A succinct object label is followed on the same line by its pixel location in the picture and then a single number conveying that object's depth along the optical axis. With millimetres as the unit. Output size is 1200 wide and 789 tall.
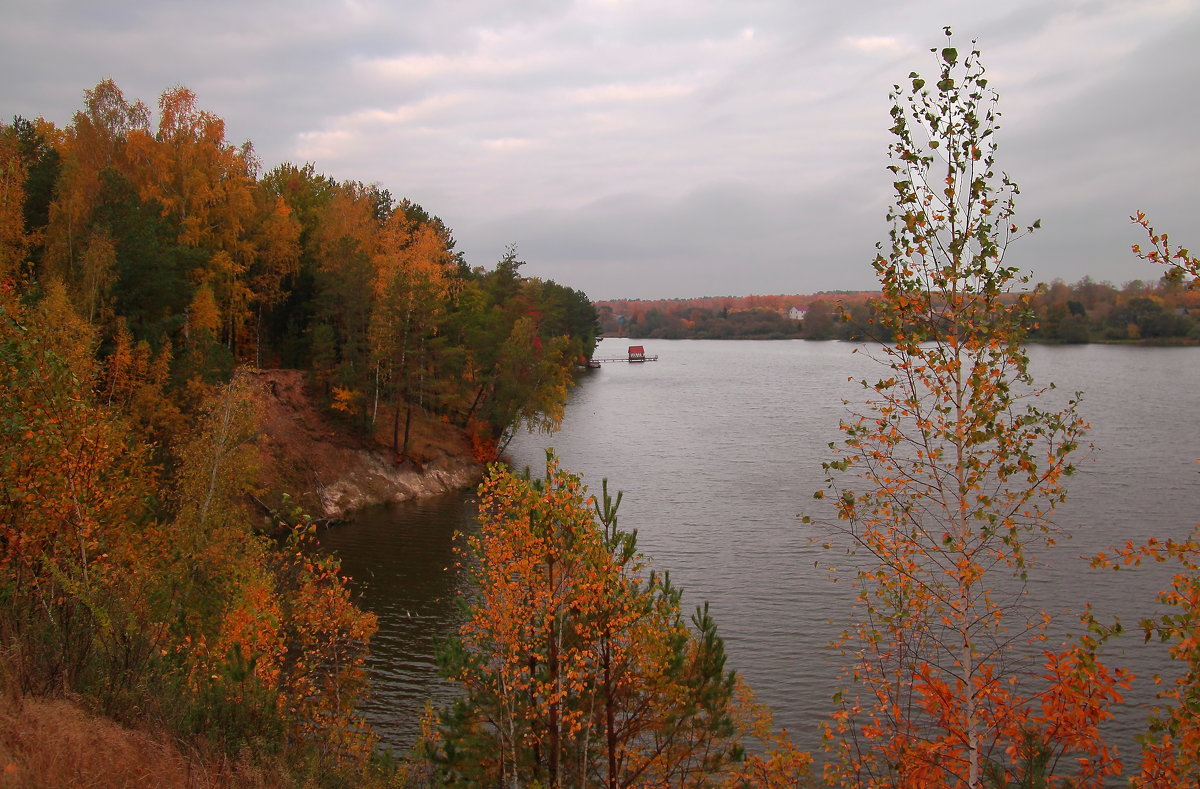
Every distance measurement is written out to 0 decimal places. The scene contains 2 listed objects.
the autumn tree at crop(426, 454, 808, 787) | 11367
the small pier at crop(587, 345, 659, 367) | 142838
